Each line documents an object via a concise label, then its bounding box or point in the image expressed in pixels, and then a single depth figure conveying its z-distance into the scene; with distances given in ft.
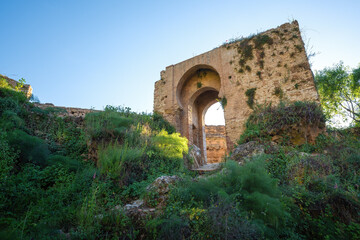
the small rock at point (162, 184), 11.78
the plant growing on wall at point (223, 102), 29.09
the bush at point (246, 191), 8.21
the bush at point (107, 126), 18.47
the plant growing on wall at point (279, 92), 25.12
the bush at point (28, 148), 14.21
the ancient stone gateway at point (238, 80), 25.44
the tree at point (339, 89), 37.37
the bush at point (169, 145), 19.14
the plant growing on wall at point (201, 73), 35.77
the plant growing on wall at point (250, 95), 26.78
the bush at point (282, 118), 20.61
